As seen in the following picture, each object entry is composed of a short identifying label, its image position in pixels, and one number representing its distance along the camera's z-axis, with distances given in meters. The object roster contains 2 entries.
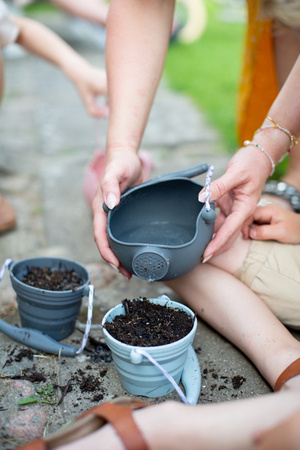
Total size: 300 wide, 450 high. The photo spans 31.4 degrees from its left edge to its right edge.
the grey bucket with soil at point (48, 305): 1.16
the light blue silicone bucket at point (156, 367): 0.98
